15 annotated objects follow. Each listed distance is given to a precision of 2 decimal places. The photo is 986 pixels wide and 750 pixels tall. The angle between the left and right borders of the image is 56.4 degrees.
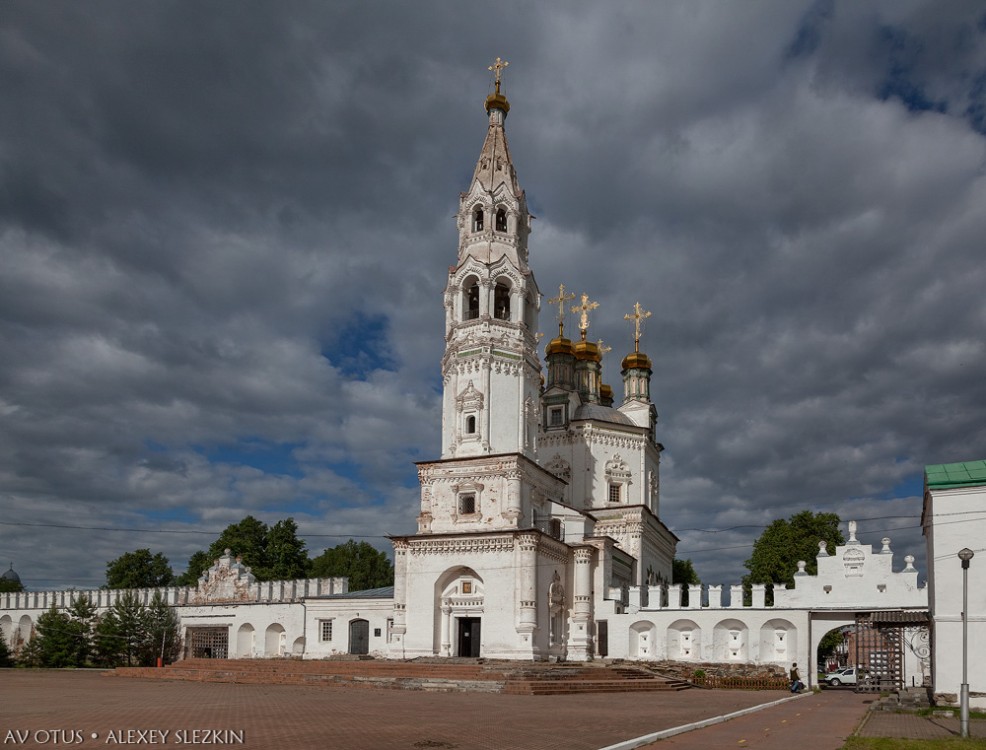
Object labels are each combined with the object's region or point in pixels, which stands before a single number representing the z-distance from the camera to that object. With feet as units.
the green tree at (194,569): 235.81
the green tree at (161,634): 155.63
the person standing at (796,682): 109.50
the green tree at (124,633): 154.81
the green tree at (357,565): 235.20
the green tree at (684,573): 224.74
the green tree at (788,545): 177.68
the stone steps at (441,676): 96.53
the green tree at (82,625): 156.25
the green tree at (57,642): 154.10
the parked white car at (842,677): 143.02
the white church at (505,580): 120.78
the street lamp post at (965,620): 54.85
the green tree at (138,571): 224.74
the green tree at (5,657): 164.96
